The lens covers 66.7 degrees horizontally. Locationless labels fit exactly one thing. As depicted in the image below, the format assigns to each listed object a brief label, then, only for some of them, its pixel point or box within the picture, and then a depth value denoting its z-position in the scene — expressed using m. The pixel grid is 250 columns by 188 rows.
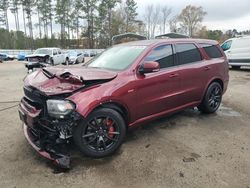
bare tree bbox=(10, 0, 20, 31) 39.93
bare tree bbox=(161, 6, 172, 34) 49.03
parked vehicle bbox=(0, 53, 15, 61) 23.76
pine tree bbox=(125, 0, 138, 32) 46.43
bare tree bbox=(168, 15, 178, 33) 49.15
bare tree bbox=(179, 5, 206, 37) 49.60
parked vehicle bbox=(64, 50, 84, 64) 18.84
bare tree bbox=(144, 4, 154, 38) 48.63
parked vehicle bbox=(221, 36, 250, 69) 11.29
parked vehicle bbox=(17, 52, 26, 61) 25.87
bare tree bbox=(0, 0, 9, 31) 40.05
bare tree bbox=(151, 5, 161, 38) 48.83
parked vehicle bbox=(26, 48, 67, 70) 13.64
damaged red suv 2.48
